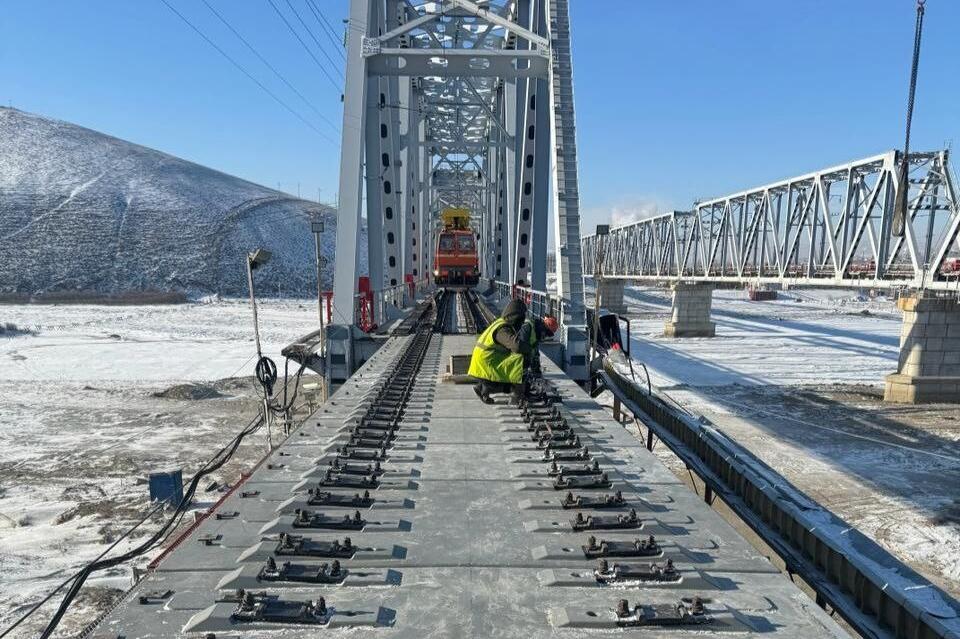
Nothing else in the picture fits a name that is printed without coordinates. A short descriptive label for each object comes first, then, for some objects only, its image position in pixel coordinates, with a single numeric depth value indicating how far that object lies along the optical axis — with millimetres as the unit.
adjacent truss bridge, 23484
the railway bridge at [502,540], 2688
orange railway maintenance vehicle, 33125
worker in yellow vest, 7113
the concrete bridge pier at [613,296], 63575
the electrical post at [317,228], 9090
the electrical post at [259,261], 8023
